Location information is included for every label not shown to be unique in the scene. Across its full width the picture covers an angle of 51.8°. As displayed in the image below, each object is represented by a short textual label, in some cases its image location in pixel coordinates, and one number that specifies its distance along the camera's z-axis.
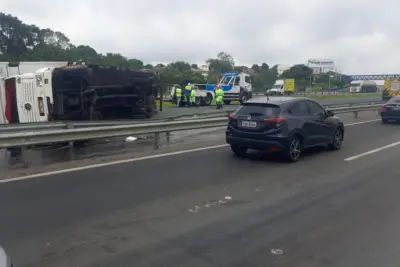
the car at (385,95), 44.67
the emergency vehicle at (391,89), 45.28
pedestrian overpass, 112.31
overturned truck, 14.02
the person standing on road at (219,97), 27.05
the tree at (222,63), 95.74
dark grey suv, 9.46
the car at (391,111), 19.58
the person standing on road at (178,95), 28.94
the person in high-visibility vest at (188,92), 29.09
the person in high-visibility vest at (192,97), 28.84
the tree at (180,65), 95.39
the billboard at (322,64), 111.85
